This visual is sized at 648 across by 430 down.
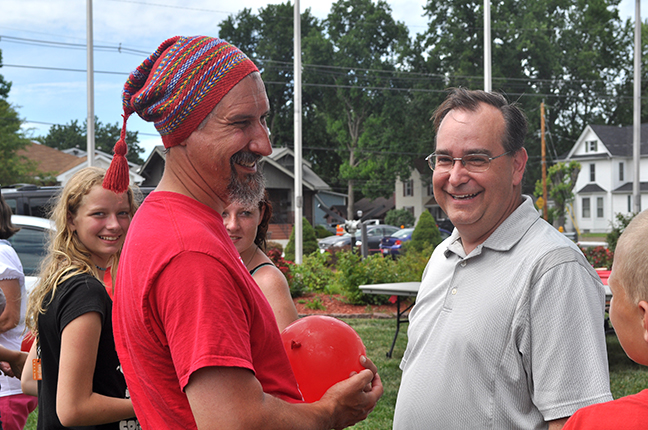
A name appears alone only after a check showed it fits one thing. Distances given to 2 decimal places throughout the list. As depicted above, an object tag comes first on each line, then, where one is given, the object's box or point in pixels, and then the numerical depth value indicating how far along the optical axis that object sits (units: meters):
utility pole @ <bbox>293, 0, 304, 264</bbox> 15.70
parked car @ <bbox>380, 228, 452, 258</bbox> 24.23
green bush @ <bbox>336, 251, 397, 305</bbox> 12.60
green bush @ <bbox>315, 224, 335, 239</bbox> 39.33
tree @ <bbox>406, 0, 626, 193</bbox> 49.12
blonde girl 2.24
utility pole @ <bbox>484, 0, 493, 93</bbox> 16.31
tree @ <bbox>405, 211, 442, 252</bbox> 22.72
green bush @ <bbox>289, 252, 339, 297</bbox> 13.26
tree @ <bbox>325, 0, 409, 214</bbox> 53.34
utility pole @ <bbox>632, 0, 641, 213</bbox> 20.55
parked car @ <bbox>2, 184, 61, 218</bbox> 10.38
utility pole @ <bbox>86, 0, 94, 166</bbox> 13.48
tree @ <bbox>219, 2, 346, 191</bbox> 58.34
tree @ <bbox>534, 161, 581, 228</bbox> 39.49
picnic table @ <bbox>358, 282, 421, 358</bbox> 8.35
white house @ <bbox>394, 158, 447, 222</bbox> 59.99
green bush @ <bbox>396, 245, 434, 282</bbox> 13.34
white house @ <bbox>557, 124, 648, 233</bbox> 52.31
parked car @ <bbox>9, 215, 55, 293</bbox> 7.44
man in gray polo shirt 2.13
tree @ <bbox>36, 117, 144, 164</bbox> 90.50
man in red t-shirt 1.38
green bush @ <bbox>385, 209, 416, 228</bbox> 50.52
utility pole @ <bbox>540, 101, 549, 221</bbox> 35.50
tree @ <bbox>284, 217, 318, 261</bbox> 22.86
